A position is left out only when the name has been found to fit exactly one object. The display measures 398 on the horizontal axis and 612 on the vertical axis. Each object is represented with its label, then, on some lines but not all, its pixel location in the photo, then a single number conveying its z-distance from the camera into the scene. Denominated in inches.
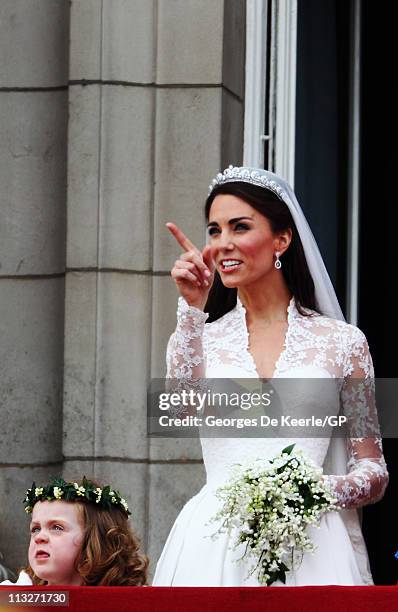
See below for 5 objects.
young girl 424.8
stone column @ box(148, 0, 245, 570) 578.2
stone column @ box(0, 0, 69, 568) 593.6
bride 447.5
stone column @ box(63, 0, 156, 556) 581.0
